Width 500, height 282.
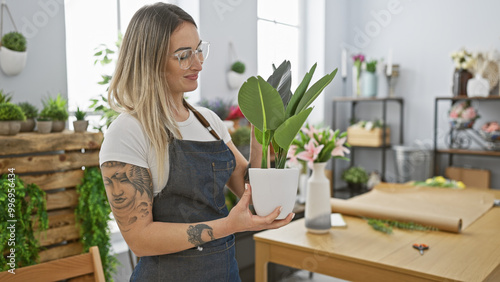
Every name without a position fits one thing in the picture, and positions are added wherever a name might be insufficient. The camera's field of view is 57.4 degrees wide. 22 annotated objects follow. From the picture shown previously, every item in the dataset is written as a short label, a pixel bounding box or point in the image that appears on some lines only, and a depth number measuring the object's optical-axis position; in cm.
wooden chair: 126
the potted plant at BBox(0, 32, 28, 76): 252
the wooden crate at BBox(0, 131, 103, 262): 214
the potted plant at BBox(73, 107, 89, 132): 241
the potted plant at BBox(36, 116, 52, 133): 228
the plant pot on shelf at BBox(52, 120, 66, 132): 235
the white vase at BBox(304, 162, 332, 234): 215
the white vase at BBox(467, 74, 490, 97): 450
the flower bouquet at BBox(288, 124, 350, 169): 214
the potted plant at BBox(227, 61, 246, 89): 412
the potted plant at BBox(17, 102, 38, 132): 232
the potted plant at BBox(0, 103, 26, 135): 209
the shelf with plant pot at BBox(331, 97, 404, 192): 521
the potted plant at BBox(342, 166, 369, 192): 534
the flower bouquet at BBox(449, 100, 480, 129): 457
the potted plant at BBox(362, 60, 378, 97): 526
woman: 116
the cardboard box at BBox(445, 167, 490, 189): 471
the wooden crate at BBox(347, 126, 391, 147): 523
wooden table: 170
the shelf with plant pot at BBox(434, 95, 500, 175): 459
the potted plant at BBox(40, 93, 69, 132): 234
